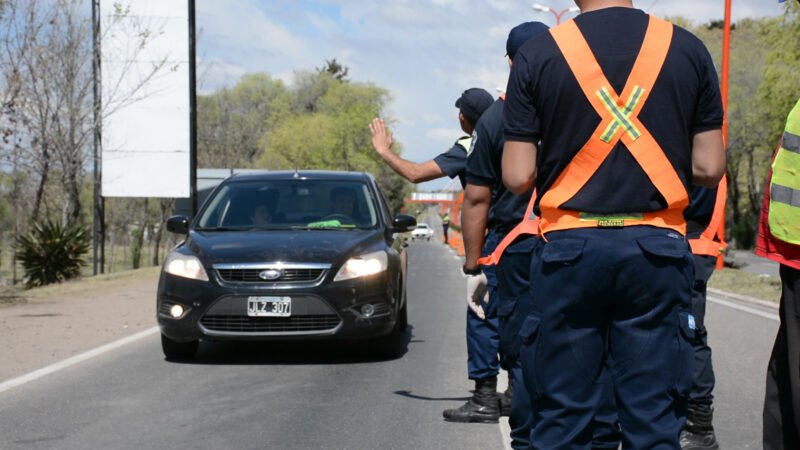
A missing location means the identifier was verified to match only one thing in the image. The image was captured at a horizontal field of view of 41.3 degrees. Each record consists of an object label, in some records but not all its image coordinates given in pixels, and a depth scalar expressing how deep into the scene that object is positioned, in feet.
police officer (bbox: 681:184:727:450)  17.89
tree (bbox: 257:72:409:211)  279.28
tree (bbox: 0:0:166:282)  78.48
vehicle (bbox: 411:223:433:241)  276.62
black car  27.53
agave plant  71.56
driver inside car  31.81
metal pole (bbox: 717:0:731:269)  73.39
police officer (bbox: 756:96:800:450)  11.75
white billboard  86.15
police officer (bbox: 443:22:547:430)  16.97
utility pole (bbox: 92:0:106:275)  83.92
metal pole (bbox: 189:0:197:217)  87.40
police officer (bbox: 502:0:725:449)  10.52
